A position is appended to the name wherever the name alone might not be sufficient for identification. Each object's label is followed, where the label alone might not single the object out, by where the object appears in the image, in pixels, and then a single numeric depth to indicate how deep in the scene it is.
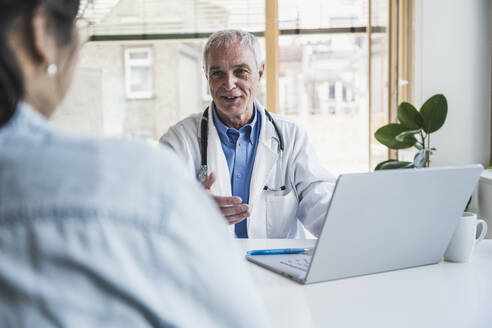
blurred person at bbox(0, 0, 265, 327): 0.38
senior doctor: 1.89
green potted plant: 2.25
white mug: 1.23
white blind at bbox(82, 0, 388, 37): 4.17
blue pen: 1.30
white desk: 0.89
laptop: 1.01
